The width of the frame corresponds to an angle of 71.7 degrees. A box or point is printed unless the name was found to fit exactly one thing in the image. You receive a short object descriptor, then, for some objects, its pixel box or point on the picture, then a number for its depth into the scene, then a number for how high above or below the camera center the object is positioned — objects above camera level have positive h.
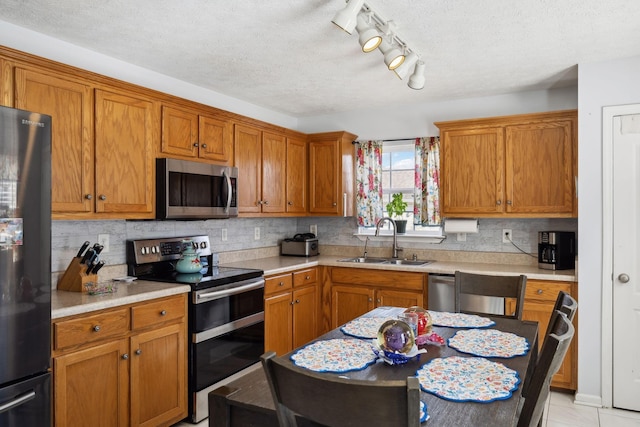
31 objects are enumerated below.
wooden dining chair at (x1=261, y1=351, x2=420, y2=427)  0.90 -0.40
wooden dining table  1.13 -0.52
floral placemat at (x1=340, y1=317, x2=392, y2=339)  1.86 -0.51
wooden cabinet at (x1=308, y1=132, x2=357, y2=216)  4.48 +0.40
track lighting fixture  2.07 +0.93
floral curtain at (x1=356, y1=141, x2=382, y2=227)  4.63 +0.32
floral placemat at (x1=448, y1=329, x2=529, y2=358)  1.66 -0.52
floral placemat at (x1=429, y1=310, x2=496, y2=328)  2.06 -0.52
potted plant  4.41 +0.04
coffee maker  3.48 -0.29
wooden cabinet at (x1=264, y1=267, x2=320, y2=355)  3.61 -0.84
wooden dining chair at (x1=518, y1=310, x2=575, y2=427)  1.21 -0.46
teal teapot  3.15 -0.36
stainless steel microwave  2.98 +0.17
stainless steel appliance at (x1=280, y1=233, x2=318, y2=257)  4.55 -0.34
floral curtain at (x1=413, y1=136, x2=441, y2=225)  4.27 +0.30
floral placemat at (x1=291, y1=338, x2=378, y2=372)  1.49 -0.51
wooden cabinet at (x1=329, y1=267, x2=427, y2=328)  3.77 -0.69
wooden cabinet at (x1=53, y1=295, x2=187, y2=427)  2.15 -0.83
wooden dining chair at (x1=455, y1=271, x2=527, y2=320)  2.38 -0.41
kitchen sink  4.12 -0.46
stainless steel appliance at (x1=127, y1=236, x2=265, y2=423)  2.81 -0.69
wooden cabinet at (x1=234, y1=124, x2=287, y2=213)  3.75 +0.39
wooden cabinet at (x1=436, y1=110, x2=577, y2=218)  3.47 +0.39
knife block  2.55 -0.38
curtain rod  4.43 +0.74
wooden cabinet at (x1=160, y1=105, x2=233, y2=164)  3.07 +0.57
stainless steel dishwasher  3.47 -0.70
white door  3.04 -0.34
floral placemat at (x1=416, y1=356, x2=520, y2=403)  1.26 -0.52
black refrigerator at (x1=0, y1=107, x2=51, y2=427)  1.77 -0.23
